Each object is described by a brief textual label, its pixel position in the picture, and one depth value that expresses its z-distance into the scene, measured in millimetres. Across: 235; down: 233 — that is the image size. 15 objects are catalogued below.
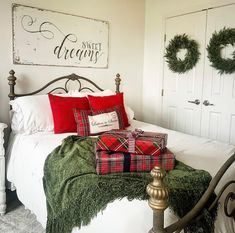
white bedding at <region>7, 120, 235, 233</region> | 1179
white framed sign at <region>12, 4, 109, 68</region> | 2693
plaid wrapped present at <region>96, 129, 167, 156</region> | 1502
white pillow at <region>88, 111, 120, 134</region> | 2410
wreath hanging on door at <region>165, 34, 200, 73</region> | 3248
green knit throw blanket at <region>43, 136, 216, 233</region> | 1225
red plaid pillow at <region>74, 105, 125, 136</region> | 2385
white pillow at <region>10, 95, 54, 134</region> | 2436
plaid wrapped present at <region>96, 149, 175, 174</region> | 1469
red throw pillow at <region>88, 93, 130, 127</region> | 2688
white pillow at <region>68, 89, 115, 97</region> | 2870
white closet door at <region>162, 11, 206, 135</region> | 3245
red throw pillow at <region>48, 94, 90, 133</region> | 2463
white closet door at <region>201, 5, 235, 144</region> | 2951
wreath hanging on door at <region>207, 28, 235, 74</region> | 2859
